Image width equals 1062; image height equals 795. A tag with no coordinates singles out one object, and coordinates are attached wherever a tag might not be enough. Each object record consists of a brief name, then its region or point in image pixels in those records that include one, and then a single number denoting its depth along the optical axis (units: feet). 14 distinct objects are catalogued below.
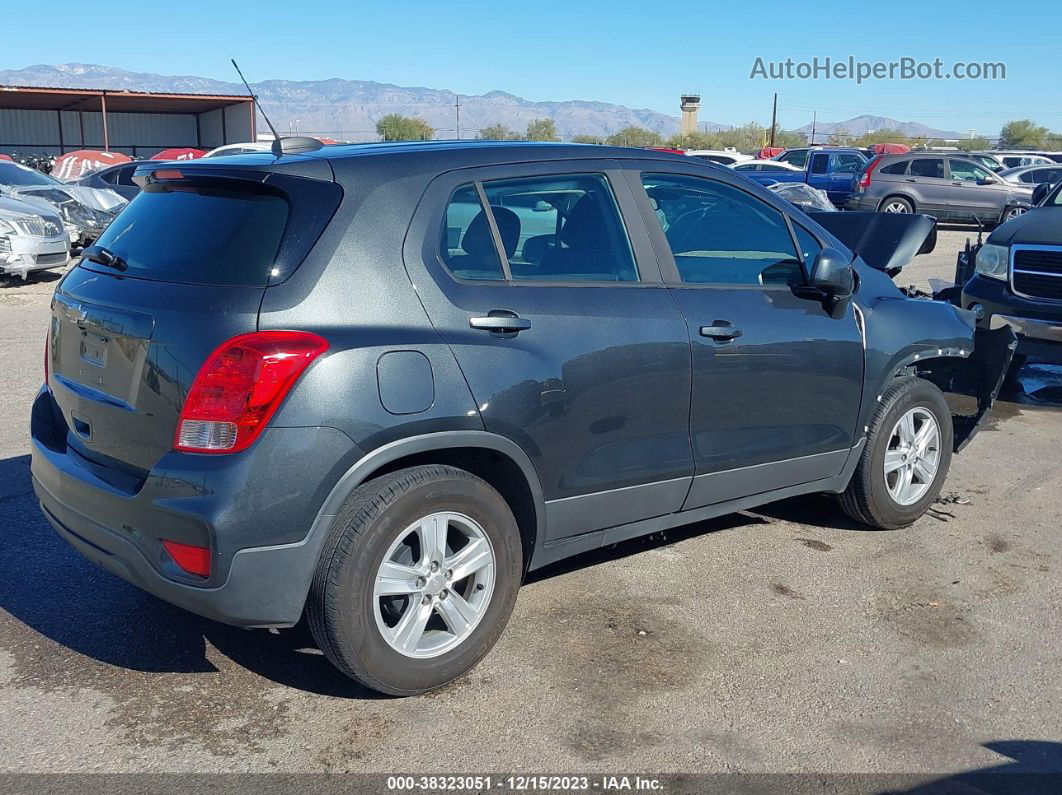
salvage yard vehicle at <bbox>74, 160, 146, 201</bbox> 62.08
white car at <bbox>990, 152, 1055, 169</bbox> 121.65
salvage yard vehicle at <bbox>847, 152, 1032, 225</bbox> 81.82
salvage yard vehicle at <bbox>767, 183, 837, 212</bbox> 57.26
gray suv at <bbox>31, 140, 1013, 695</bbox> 10.62
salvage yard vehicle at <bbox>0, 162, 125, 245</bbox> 53.16
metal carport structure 142.00
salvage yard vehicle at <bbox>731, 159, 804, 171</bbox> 92.07
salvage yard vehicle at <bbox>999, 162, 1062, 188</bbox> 90.35
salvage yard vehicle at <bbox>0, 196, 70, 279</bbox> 44.29
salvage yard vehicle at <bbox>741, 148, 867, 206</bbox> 90.94
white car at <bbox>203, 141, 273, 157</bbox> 62.90
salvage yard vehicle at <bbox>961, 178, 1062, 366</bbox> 25.91
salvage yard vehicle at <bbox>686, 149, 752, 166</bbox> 94.34
